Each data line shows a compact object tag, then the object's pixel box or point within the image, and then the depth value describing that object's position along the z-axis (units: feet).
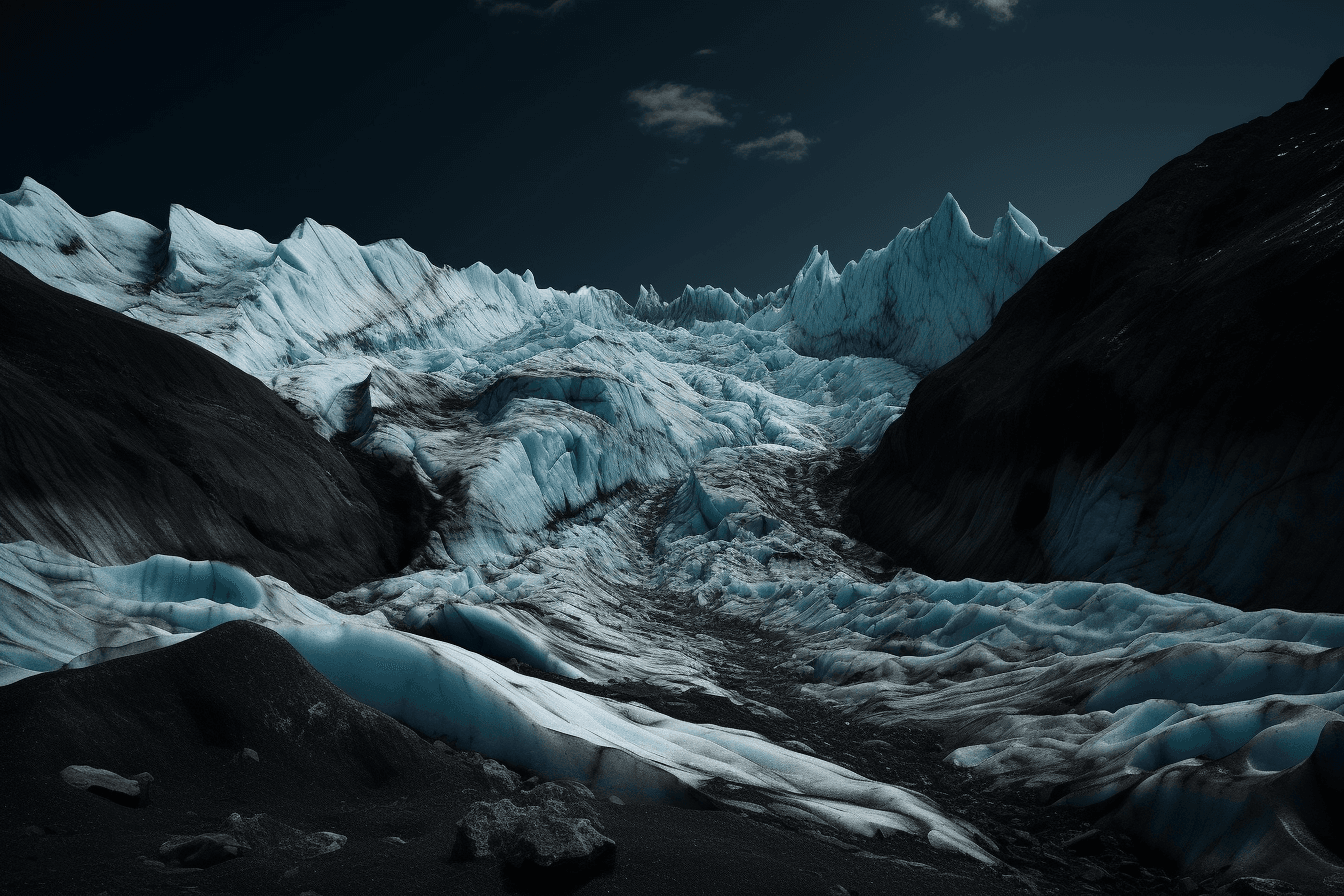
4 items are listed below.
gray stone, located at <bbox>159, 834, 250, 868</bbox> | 11.07
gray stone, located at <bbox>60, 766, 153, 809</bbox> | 12.51
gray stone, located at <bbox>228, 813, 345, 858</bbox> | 12.24
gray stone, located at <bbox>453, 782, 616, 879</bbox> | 11.71
